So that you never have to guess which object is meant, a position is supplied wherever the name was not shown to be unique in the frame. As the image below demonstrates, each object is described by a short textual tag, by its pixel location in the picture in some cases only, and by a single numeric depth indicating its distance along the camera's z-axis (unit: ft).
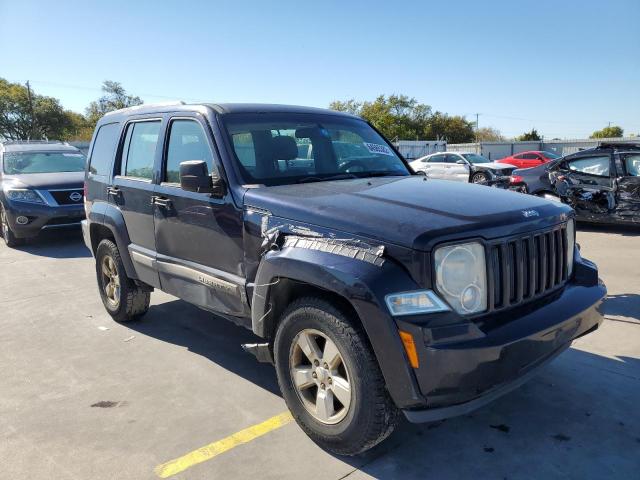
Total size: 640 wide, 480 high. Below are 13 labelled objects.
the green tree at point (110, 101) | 229.66
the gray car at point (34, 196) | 29.27
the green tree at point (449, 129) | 231.09
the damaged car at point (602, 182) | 28.94
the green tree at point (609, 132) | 229.04
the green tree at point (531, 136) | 201.98
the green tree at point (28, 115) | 183.52
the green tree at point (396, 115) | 211.00
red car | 79.09
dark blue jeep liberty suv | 7.75
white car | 60.49
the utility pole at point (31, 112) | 179.11
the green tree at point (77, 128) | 195.11
